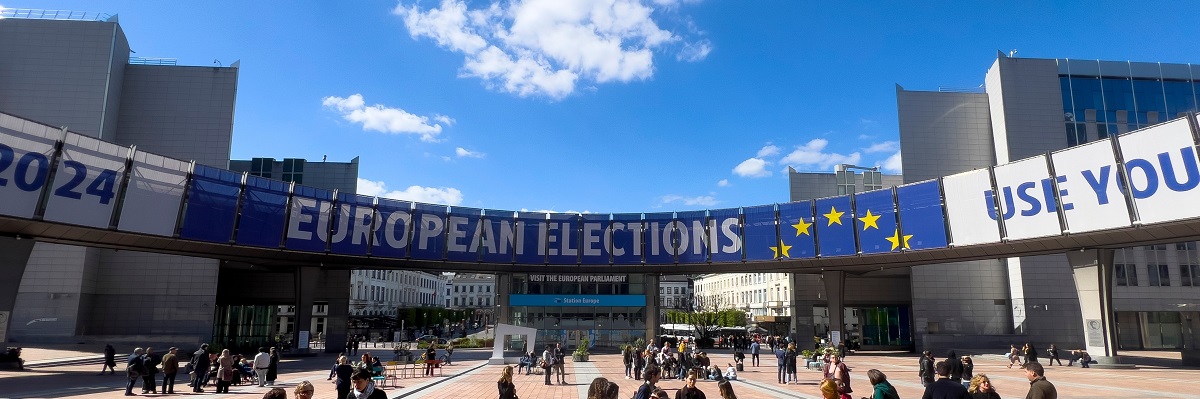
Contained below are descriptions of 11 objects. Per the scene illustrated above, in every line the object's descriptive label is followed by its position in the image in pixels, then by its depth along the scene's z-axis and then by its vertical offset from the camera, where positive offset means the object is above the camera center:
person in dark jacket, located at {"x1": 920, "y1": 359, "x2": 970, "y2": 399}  8.84 -1.05
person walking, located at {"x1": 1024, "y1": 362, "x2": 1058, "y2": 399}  9.00 -0.99
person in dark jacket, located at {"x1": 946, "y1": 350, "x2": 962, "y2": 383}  19.62 -1.73
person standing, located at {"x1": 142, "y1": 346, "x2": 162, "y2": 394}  21.34 -2.08
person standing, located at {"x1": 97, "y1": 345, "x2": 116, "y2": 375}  28.09 -2.15
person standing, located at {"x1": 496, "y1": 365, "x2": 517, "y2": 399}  10.18 -1.27
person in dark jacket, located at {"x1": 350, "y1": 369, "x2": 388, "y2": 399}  9.26 -1.13
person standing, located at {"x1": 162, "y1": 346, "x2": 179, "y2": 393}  21.61 -2.00
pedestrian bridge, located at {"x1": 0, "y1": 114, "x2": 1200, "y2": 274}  28.34 +4.84
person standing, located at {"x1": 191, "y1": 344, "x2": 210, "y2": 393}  22.33 -2.01
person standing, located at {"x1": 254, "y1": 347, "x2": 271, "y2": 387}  24.11 -2.08
